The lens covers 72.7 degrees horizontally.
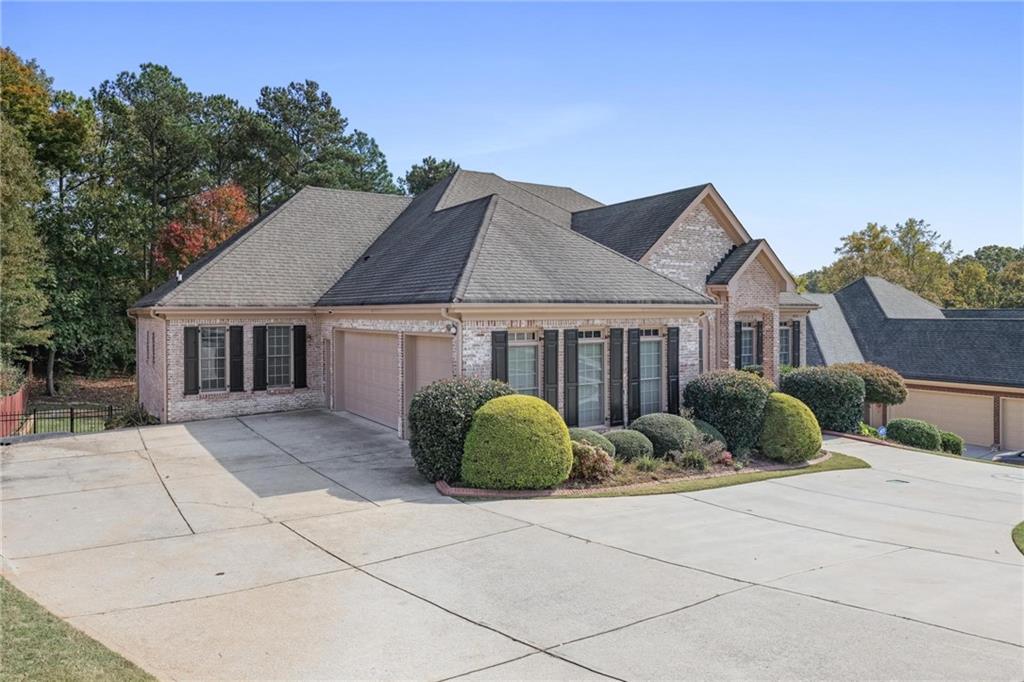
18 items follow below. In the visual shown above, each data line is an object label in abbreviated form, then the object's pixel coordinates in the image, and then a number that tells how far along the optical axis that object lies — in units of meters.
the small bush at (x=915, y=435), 20.47
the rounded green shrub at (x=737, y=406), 15.36
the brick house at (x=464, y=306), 15.16
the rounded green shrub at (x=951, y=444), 22.23
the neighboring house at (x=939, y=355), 26.64
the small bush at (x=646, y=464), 13.48
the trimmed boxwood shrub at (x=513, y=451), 11.76
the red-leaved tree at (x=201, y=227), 34.09
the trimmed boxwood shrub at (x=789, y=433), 15.29
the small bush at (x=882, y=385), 21.67
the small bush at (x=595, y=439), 13.16
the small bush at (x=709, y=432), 15.05
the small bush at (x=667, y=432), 14.46
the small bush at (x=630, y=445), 13.84
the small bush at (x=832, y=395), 19.55
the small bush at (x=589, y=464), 12.52
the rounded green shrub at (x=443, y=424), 12.09
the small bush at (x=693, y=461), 14.08
